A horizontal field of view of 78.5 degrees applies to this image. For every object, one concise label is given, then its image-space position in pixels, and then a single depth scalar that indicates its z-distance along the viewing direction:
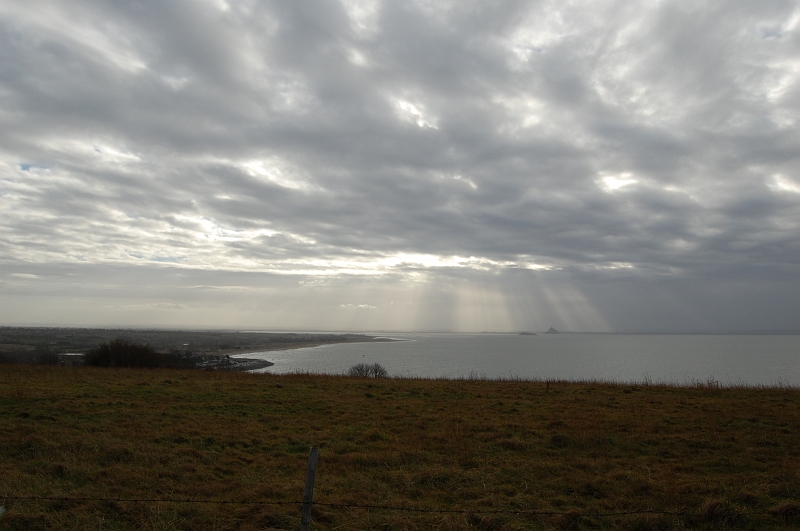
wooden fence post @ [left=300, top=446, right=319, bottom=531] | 5.56
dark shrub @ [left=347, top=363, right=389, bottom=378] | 45.31
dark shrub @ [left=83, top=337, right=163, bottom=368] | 34.16
